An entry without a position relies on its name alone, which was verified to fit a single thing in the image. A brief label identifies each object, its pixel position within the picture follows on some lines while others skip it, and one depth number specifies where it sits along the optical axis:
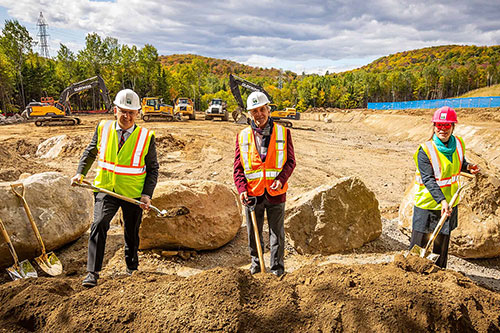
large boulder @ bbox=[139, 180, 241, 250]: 3.98
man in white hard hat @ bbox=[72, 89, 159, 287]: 2.90
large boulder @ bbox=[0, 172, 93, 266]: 3.38
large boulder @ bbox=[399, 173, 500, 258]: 3.93
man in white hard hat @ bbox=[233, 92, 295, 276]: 3.03
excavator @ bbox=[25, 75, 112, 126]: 19.22
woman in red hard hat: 2.89
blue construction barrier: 31.39
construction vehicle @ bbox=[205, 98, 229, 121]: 24.95
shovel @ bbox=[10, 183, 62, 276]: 3.41
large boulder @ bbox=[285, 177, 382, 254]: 4.20
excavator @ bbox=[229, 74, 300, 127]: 19.52
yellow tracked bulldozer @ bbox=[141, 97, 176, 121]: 22.58
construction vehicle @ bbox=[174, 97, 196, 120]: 25.36
